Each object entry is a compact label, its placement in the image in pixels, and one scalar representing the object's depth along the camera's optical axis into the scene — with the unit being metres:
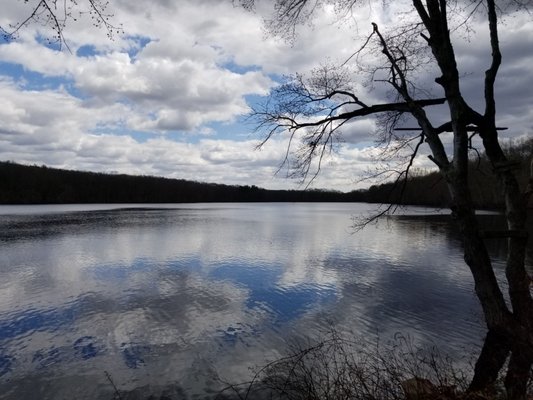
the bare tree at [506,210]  5.44
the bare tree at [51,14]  3.41
